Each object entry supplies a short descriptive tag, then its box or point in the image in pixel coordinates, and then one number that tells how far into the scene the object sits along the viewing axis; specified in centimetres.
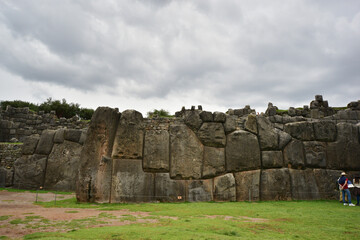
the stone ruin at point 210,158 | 949
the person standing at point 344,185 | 970
